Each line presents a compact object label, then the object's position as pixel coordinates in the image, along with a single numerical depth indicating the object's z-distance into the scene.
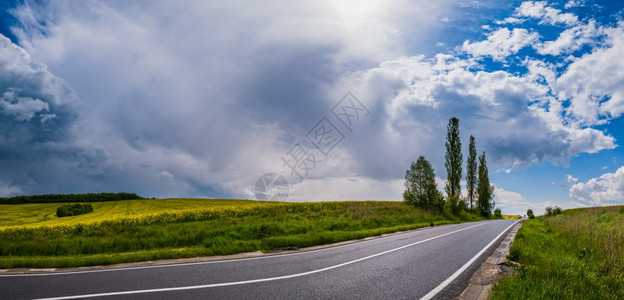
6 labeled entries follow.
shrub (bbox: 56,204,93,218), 47.16
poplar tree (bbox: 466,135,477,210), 59.62
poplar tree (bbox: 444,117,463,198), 52.39
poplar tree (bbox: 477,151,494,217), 59.81
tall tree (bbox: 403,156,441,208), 41.66
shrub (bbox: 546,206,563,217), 48.60
